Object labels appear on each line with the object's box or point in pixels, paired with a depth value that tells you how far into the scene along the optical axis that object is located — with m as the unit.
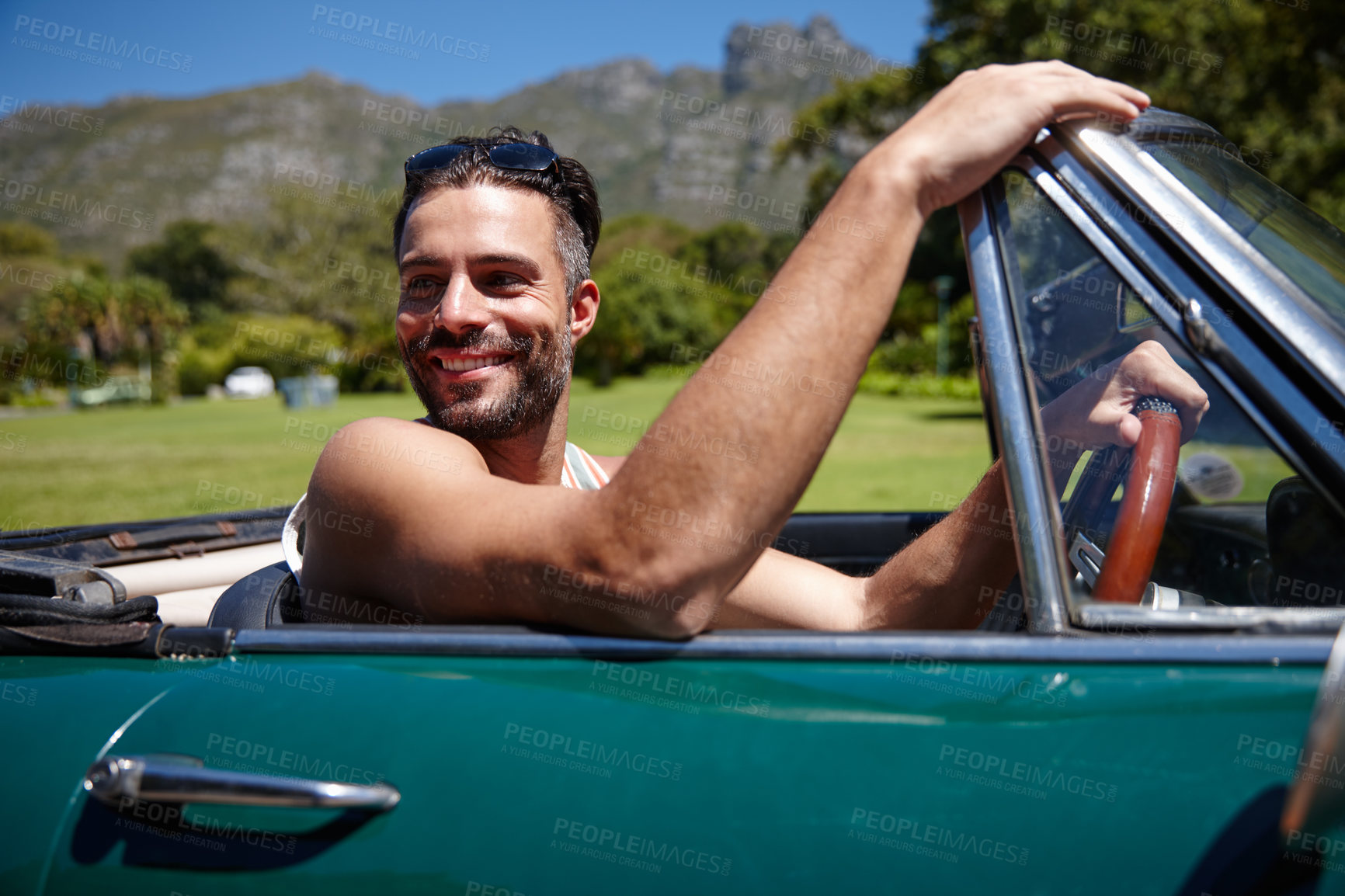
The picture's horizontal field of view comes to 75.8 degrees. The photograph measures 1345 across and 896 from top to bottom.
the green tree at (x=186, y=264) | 87.62
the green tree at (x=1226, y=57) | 15.20
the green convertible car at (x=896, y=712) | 1.00
